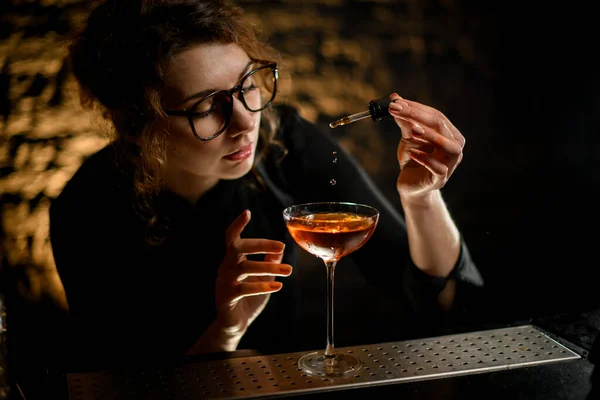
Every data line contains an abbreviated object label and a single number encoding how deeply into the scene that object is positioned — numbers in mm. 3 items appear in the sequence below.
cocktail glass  1211
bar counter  1129
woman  1529
